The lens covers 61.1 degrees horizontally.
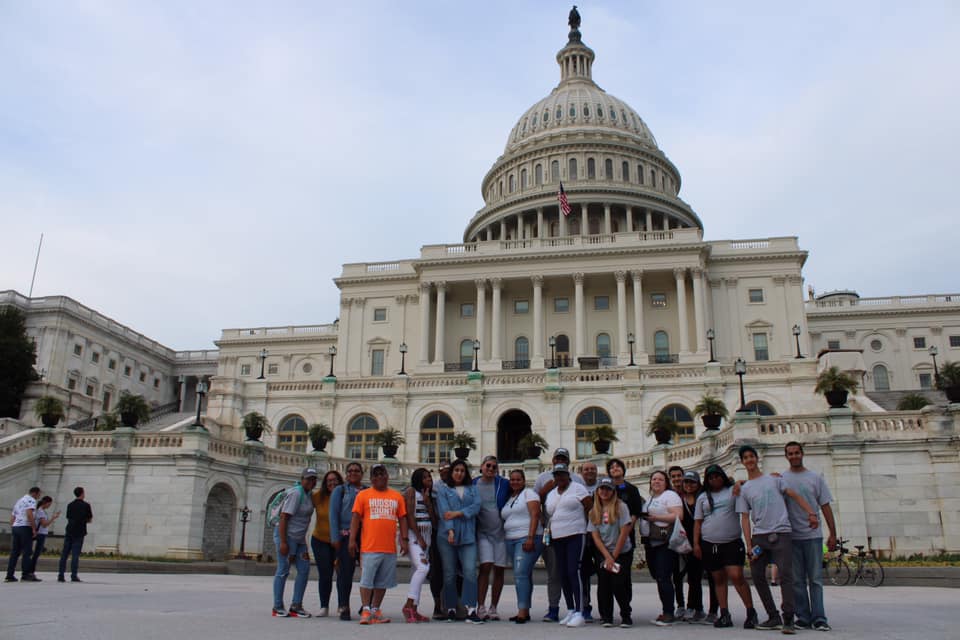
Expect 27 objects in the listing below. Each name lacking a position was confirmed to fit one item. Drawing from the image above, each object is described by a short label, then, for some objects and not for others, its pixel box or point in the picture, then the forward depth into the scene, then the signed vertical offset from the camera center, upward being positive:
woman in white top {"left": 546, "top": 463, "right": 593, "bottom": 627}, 11.41 +0.28
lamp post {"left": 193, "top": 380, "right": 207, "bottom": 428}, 34.41 +6.31
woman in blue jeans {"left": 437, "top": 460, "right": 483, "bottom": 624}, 11.85 +0.11
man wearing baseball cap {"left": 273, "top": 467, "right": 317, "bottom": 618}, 12.41 +0.20
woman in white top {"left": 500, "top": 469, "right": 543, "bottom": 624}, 11.50 +0.21
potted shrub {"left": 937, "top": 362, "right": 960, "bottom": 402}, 26.58 +8.46
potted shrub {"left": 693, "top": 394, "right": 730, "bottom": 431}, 32.44 +5.99
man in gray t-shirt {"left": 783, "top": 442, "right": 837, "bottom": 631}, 10.62 +0.09
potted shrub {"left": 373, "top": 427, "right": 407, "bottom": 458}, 40.44 +5.03
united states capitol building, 27.42 +17.18
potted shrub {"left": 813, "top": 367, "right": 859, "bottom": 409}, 26.66 +6.58
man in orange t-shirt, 11.35 +0.17
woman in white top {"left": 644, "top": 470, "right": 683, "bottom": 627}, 11.58 +0.20
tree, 64.25 +13.65
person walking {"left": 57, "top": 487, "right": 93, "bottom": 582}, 18.00 +0.24
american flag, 85.31 +34.95
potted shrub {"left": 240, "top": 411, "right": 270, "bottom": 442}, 37.50 +5.53
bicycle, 19.27 -0.49
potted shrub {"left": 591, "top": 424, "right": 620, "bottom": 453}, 36.19 +4.73
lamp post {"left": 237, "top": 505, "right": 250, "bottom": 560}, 31.39 +0.81
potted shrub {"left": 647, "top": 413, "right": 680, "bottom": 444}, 34.34 +5.06
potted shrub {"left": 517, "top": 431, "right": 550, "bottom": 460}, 38.03 +4.70
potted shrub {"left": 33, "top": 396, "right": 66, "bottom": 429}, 34.44 +5.33
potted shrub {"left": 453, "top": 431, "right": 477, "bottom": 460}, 40.19 +4.99
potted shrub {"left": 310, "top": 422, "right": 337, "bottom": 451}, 38.00 +5.04
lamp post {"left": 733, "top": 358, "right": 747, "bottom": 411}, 36.22 +7.97
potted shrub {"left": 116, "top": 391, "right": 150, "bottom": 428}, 33.31 +6.03
